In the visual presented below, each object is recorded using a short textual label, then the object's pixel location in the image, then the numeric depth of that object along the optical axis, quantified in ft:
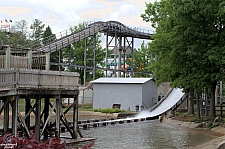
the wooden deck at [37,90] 59.82
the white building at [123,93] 165.99
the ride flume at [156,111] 116.26
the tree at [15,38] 277.23
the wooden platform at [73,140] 73.24
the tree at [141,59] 284.82
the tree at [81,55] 246.47
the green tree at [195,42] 103.24
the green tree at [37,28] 341.97
